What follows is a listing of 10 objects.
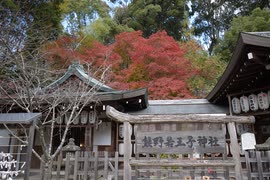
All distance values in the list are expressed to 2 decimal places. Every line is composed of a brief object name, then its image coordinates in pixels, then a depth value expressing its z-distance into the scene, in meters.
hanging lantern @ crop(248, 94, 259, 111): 8.91
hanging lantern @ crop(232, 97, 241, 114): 9.63
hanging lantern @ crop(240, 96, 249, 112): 9.20
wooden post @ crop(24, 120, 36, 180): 5.00
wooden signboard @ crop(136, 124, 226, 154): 4.66
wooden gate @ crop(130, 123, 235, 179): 4.55
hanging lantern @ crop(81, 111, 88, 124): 10.32
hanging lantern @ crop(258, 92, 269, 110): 8.53
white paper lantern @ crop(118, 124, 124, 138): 10.84
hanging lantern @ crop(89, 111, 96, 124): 10.28
